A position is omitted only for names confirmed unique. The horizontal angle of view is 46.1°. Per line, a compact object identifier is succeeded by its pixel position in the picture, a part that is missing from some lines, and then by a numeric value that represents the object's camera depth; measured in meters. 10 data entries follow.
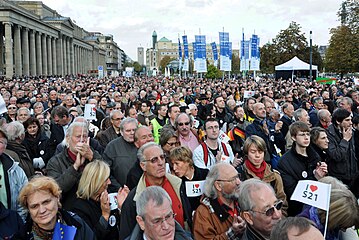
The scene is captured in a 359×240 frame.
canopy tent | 45.46
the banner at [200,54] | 34.62
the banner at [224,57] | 35.00
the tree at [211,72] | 67.86
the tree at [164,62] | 139.95
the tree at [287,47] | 73.12
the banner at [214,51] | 39.10
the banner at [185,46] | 41.16
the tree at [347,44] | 53.47
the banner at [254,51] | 37.75
